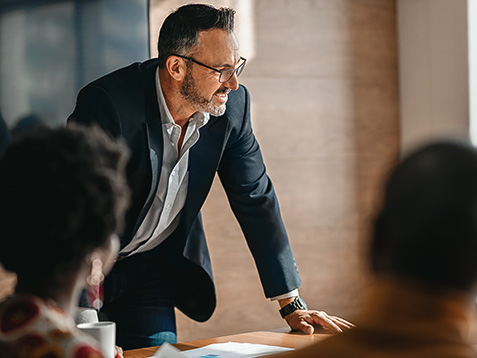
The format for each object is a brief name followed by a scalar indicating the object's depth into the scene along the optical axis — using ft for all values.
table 6.32
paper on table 6.08
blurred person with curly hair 3.79
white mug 5.64
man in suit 7.05
